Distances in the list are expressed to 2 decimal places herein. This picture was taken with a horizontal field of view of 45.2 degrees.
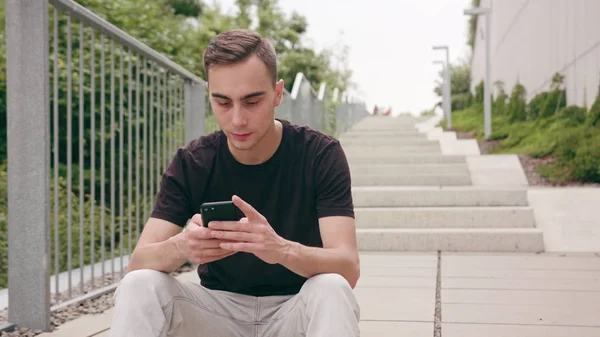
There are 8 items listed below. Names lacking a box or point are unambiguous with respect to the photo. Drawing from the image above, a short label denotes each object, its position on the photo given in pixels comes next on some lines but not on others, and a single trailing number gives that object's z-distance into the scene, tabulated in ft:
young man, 7.82
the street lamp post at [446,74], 70.19
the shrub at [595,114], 30.50
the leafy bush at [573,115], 33.09
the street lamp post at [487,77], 43.03
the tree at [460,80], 105.56
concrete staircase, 22.68
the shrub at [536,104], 40.16
